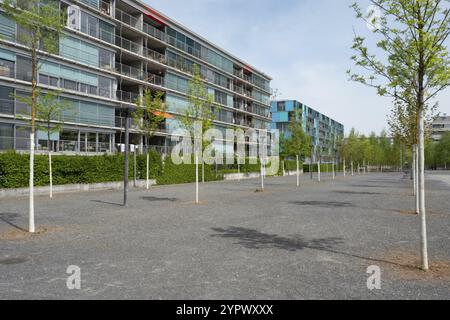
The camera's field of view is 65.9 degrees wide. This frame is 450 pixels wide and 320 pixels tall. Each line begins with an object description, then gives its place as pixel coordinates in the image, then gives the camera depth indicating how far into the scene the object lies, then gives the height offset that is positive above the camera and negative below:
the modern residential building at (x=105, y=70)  27.61 +9.19
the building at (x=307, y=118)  91.06 +11.66
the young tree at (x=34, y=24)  9.95 +4.06
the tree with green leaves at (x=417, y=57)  6.21 +2.00
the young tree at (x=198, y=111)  17.92 +2.57
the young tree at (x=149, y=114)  28.09 +3.85
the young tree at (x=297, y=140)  34.86 +2.13
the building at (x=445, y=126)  138.75 +14.36
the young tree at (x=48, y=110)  19.70 +3.01
